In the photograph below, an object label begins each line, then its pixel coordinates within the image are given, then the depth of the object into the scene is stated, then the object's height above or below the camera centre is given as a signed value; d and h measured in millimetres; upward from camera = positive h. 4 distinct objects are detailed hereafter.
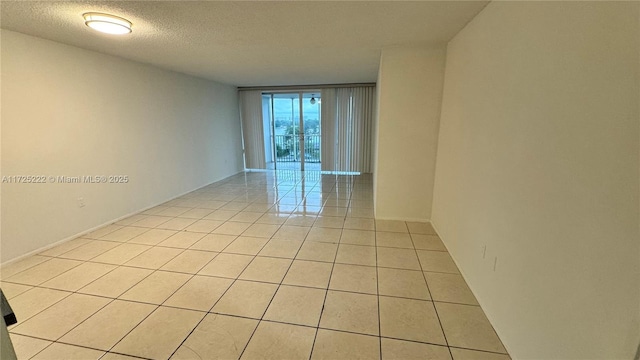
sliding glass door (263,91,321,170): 6949 +158
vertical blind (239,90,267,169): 6820 +35
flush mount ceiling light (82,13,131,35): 2133 +888
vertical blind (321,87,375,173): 6297 +33
